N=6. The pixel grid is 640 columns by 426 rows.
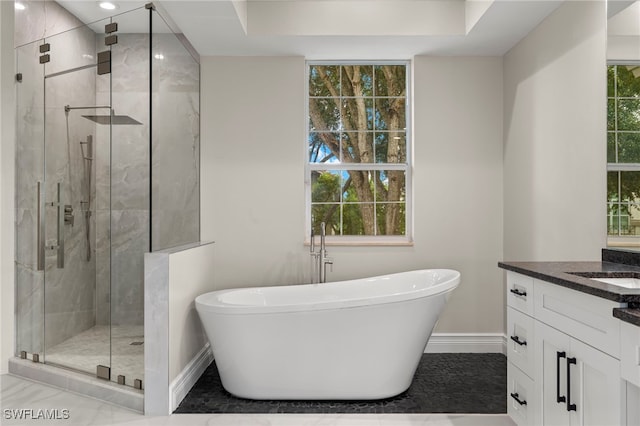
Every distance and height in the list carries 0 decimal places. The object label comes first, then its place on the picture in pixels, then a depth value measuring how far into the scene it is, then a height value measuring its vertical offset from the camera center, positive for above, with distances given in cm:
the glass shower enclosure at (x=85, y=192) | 286 +15
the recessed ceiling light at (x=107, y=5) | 284 +139
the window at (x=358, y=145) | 374 +59
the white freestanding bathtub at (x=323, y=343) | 249 -77
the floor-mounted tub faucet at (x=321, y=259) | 338 -37
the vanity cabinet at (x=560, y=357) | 141 -56
